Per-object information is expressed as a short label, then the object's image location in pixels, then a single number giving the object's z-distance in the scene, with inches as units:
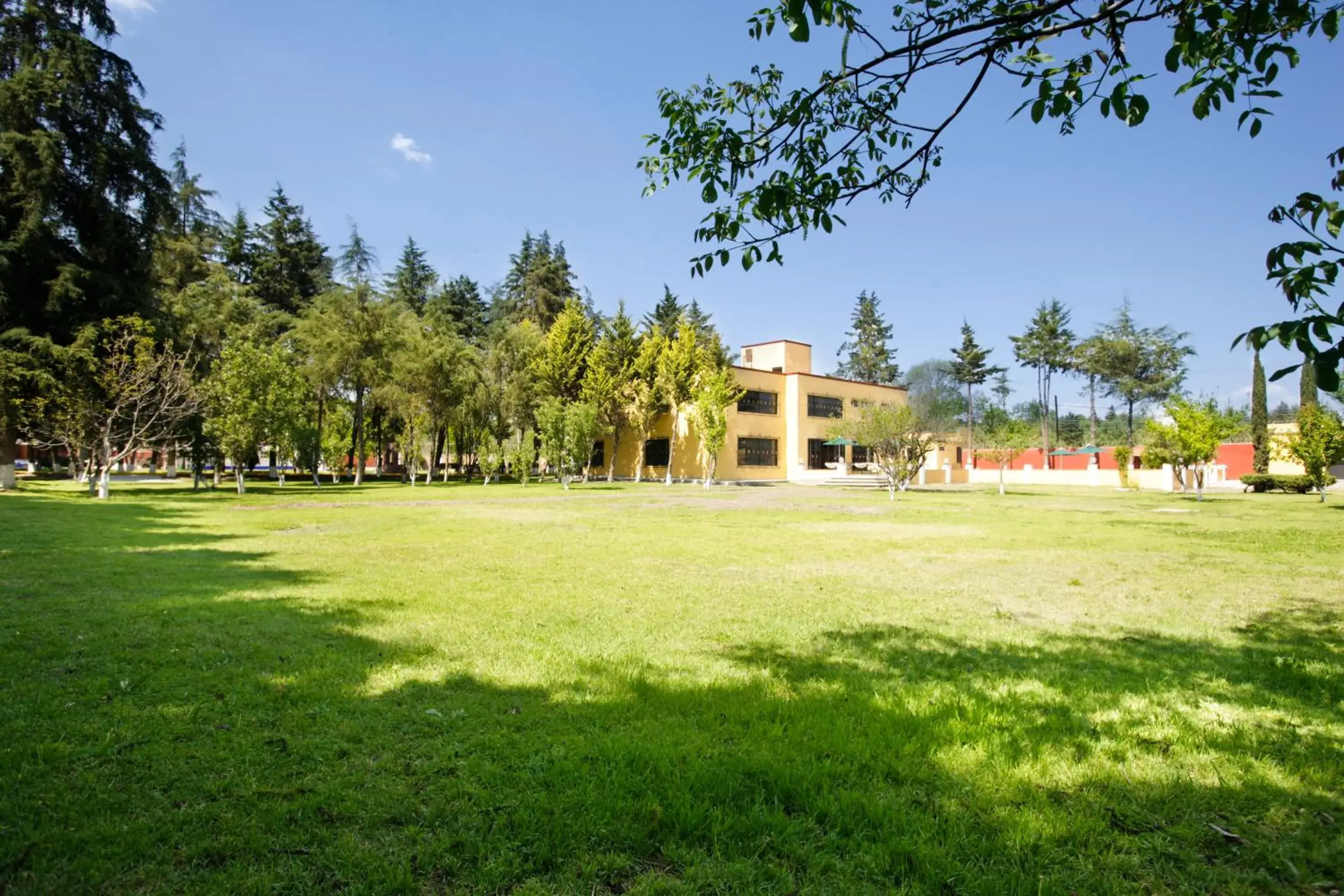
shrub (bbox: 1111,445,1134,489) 1456.7
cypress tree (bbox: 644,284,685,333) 2047.2
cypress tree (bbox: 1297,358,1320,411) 1459.2
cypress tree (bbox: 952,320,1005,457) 2450.8
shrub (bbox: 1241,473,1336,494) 1171.3
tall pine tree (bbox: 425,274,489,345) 1731.1
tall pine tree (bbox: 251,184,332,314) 1470.2
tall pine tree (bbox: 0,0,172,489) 778.2
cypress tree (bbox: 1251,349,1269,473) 1579.7
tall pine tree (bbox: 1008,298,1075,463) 2359.7
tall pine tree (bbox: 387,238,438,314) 1798.7
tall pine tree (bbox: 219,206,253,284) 1449.3
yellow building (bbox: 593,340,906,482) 1571.1
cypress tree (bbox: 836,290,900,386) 2844.5
